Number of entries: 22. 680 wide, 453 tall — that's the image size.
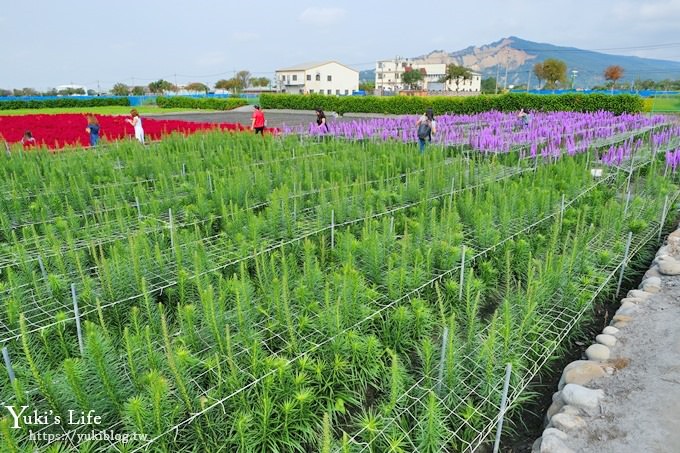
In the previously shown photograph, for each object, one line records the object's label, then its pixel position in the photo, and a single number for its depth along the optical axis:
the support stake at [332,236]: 4.57
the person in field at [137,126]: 10.49
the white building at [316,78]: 78.50
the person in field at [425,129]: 9.94
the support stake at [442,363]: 2.57
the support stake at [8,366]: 2.31
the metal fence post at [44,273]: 3.41
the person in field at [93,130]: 11.40
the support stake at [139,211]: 5.10
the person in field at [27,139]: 10.88
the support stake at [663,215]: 5.38
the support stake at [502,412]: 2.29
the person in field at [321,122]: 12.00
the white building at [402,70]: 108.88
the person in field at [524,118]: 13.41
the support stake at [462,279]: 3.59
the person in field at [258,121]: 11.61
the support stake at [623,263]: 4.21
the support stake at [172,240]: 4.14
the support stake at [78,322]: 2.80
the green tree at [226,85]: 90.61
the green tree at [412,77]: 87.31
